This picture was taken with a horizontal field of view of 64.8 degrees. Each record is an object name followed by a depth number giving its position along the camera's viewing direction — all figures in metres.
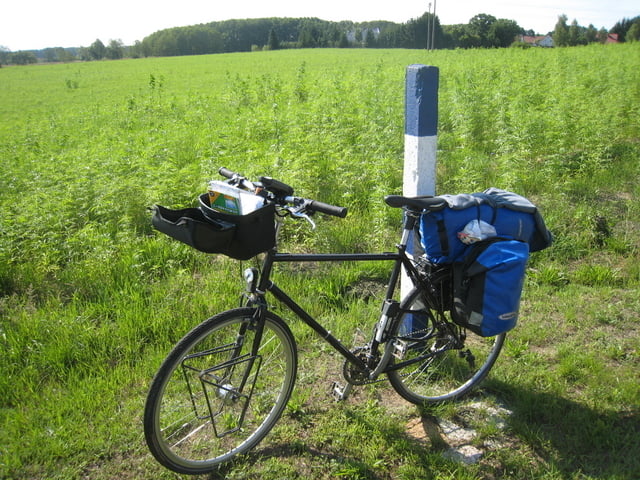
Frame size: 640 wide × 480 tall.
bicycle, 2.43
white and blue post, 3.04
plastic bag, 2.71
